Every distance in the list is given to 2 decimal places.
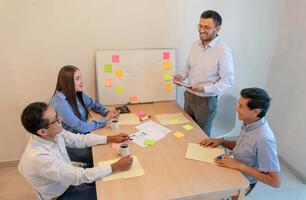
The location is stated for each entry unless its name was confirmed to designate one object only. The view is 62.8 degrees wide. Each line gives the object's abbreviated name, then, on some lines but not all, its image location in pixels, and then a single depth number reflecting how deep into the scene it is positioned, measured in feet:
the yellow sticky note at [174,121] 7.36
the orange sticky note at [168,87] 9.04
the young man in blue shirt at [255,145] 5.04
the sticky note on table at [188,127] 7.03
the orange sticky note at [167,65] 8.84
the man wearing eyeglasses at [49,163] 4.68
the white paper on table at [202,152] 5.75
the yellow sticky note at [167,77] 8.95
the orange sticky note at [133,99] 8.79
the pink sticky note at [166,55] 8.74
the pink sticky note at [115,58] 8.34
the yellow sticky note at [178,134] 6.63
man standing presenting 7.06
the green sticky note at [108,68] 8.36
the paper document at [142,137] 6.35
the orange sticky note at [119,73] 8.49
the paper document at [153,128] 6.81
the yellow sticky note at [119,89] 8.63
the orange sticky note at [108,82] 8.48
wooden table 4.70
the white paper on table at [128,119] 7.23
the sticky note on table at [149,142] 6.24
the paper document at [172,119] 7.36
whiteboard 8.38
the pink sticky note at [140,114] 7.72
